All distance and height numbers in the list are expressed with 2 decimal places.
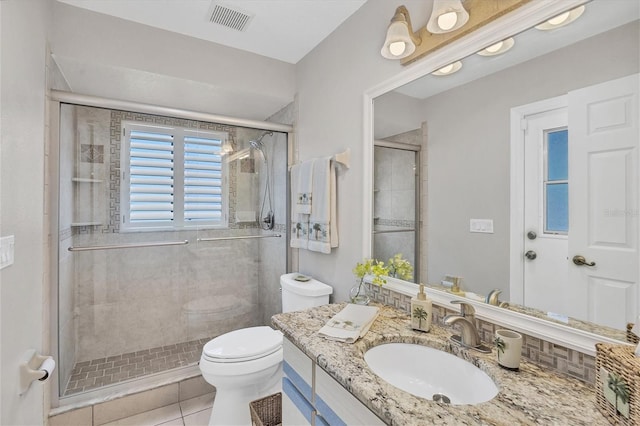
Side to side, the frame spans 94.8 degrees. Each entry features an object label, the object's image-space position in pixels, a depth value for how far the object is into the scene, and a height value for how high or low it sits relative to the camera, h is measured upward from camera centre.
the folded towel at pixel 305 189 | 2.01 +0.17
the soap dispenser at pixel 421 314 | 1.16 -0.40
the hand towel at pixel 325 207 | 1.86 +0.04
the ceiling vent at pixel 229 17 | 1.78 +1.24
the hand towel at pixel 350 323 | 1.08 -0.44
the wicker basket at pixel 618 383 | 0.61 -0.37
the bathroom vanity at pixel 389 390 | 0.68 -0.47
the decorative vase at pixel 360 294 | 1.49 -0.43
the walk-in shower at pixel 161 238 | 2.20 -0.21
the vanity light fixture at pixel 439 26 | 1.05 +0.75
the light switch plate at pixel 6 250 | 1.04 -0.14
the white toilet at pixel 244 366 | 1.64 -0.86
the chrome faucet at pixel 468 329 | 1.01 -0.40
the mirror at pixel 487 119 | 0.81 +0.38
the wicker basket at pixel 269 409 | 1.62 -1.09
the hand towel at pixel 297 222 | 2.07 -0.06
